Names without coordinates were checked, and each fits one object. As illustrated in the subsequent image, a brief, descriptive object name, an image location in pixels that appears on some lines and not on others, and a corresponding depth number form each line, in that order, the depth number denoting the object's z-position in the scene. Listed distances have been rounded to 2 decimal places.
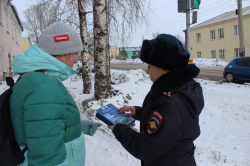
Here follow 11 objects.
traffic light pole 7.87
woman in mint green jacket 1.27
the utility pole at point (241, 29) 16.14
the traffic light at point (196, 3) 7.67
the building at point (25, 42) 43.19
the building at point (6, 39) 15.09
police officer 1.42
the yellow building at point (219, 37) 30.17
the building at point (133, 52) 78.69
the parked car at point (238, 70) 11.86
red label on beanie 1.66
